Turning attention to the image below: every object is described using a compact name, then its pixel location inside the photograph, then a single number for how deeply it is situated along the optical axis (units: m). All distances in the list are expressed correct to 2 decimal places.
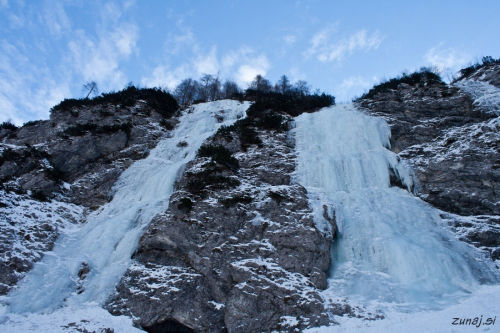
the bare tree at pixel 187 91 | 36.44
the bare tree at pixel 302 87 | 35.68
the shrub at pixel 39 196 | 15.12
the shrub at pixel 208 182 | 13.85
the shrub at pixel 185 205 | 12.56
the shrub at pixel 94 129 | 20.22
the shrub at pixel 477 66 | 22.83
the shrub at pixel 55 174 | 16.65
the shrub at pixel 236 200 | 12.85
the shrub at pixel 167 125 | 23.45
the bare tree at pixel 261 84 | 37.69
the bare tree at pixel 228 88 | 38.16
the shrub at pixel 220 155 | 15.69
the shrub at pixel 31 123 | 21.65
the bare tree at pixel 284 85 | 37.22
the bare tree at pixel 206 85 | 37.53
